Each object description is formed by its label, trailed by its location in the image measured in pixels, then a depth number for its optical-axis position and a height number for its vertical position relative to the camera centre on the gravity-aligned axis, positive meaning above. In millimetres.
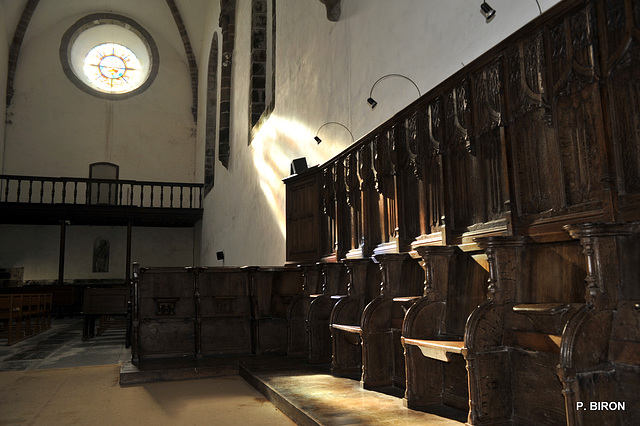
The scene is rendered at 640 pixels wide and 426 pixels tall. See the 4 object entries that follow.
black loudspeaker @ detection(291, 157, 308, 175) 6812 +1601
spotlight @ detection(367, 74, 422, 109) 4887 +1905
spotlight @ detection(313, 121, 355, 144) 6187 +1882
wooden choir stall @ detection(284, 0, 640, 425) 2010 +248
